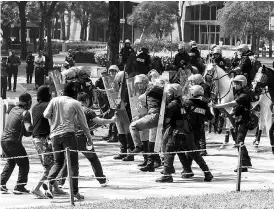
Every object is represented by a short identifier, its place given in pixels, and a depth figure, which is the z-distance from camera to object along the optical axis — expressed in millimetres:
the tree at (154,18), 72375
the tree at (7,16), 64812
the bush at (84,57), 54281
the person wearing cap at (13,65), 34375
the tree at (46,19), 47816
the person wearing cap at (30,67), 36725
